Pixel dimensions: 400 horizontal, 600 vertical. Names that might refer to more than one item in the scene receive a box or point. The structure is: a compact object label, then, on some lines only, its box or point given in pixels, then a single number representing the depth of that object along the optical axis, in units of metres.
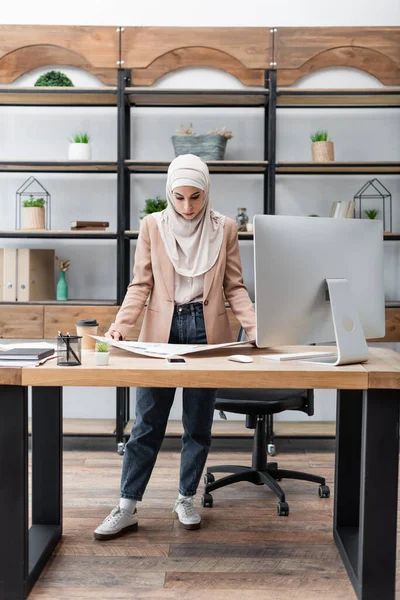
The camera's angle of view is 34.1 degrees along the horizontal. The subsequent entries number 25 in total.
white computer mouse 2.02
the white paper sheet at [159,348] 2.06
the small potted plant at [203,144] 3.76
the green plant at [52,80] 3.79
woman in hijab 2.39
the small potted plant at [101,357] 1.93
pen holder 1.93
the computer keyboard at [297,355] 2.10
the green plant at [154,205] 3.81
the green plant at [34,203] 3.84
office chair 2.86
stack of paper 1.96
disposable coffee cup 2.21
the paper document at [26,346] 2.20
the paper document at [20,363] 1.94
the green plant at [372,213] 3.85
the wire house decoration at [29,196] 4.12
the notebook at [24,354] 1.99
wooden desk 1.88
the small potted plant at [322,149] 3.79
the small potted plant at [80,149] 3.82
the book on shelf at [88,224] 3.82
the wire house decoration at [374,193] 4.05
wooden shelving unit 3.75
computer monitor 1.93
